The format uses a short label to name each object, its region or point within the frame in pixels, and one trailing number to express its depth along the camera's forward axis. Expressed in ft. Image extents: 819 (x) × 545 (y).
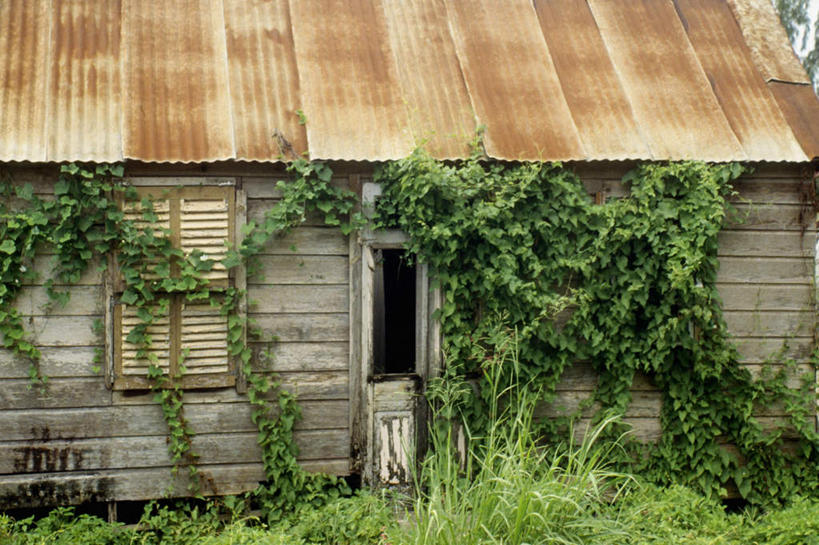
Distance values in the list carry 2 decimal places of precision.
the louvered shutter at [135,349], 18.62
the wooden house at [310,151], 18.56
